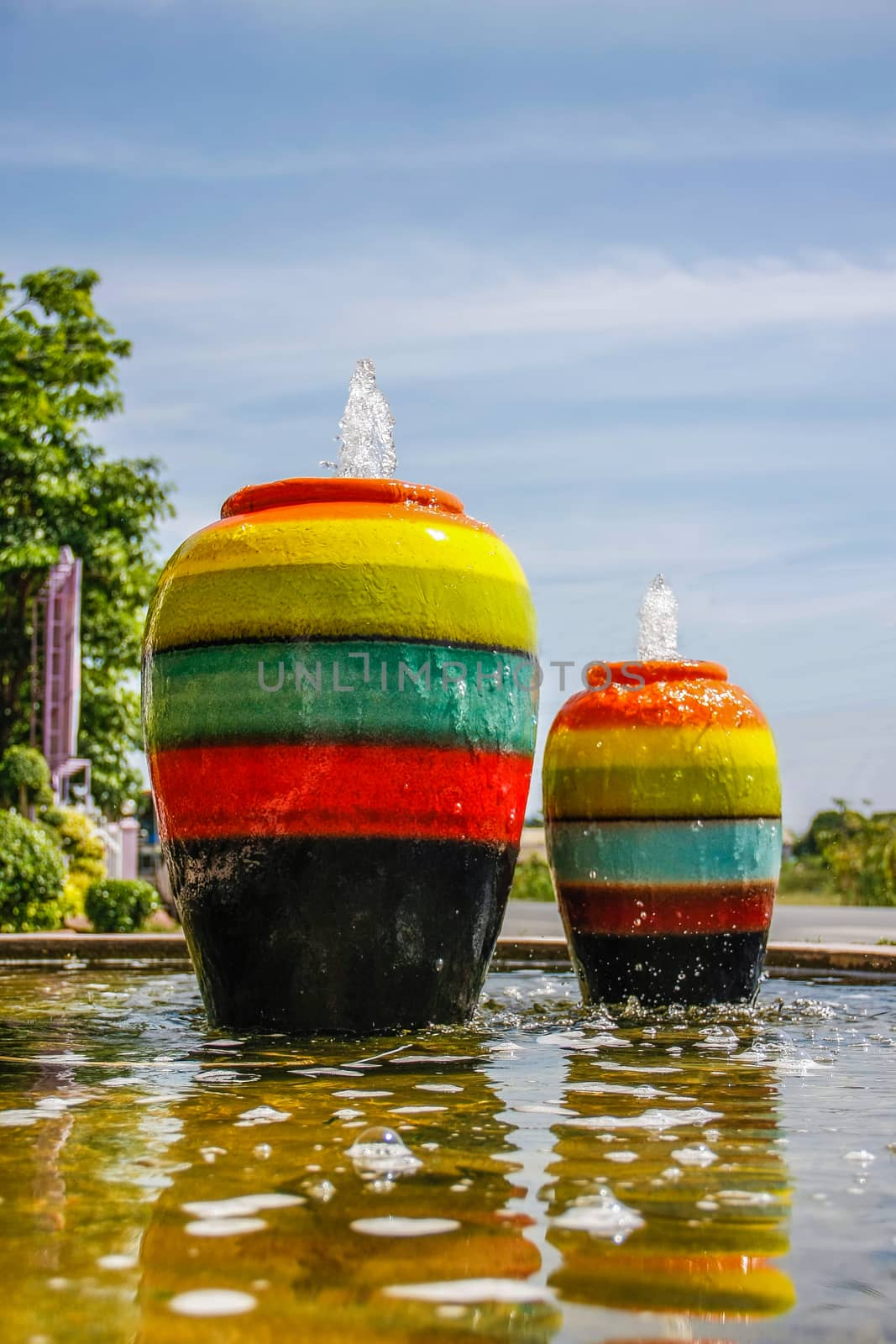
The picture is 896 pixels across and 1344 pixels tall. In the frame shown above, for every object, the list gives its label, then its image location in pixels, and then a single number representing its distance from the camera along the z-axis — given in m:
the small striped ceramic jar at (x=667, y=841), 5.68
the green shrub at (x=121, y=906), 12.70
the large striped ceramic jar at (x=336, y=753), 4.64
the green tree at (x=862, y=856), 20.34
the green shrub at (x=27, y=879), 12.55
